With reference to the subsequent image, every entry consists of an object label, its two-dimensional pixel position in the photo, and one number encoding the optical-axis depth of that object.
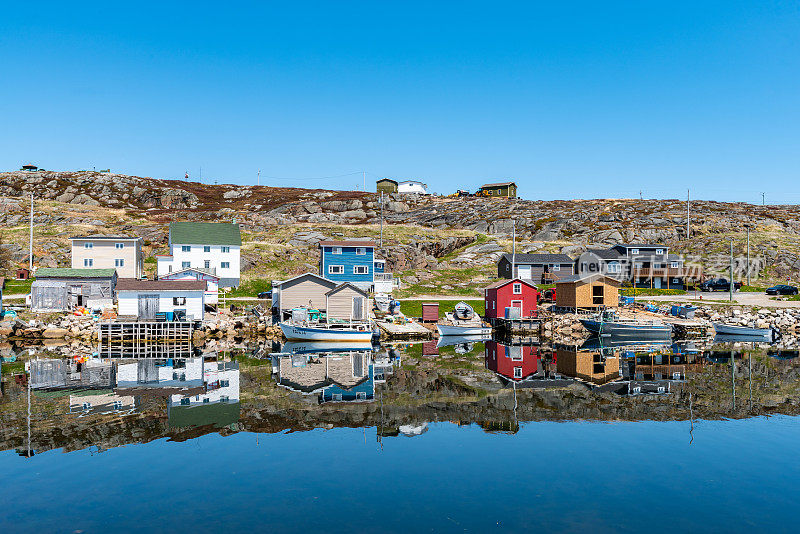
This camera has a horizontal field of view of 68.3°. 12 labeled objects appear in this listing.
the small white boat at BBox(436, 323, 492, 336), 58.88
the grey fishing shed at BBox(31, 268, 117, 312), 61.75
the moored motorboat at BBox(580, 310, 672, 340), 59.38
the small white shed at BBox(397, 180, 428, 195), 162.75
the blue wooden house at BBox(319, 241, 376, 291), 76.06
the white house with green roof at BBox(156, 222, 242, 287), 77.69
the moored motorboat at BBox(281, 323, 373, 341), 53.47
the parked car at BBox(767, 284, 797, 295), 76.38
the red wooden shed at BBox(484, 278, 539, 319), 63.62
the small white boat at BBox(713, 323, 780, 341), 60.08
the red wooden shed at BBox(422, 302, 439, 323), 63.12
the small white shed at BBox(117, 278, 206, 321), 58.62
